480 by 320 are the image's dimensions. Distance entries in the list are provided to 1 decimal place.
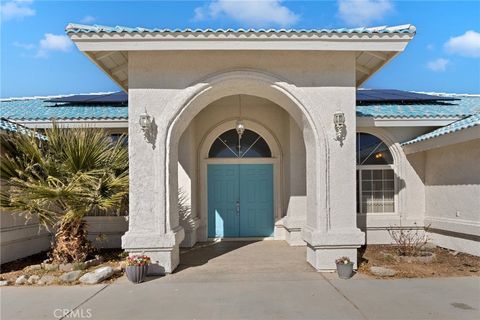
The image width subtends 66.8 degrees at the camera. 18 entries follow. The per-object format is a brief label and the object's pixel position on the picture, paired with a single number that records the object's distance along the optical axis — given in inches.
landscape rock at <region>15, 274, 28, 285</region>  276.7
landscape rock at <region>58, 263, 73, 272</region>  304.7
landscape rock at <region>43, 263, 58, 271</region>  305.3
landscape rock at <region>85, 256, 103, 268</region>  315.8
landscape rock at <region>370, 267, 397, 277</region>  284.1
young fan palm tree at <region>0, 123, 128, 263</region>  297.4
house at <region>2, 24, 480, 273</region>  287.0
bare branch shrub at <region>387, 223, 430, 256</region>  384.5
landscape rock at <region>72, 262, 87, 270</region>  302.8
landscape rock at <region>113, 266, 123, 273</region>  296.0
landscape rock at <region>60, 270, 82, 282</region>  277.3
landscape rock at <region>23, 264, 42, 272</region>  306.6
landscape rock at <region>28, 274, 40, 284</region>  277.4
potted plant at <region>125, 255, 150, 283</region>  267.6
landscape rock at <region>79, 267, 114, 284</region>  272.7
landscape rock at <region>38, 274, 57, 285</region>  276.1
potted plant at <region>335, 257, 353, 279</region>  276.2
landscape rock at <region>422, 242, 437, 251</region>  378.8
